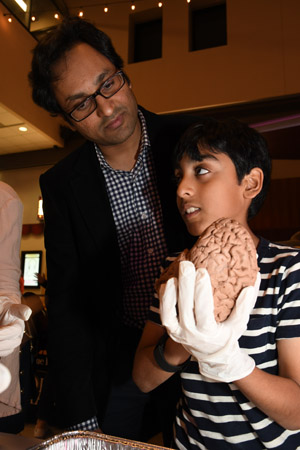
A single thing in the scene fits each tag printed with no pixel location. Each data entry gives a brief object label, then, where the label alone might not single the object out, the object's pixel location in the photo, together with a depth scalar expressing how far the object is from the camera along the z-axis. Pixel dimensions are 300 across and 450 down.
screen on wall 8.11
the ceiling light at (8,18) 6.23
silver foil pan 0.64
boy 0.74
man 1.48
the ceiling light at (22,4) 6.67
